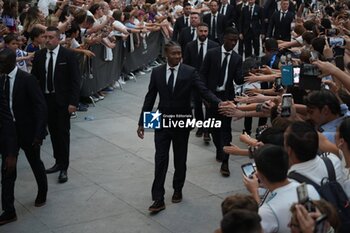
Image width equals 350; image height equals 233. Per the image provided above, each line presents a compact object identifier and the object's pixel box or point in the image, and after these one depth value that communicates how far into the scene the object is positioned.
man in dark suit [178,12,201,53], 13.38
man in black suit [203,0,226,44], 15.57
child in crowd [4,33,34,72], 9.65
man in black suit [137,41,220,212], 8.20
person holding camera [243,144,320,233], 4.41
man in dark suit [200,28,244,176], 9.85
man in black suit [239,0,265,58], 18.25
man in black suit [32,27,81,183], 9.06
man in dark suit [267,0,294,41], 17.42
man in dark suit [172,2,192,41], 15.17
